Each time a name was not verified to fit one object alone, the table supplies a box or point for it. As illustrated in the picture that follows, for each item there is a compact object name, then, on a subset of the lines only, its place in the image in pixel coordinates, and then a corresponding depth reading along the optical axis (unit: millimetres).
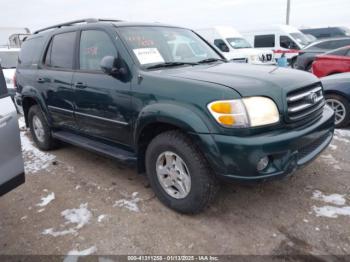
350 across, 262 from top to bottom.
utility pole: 24798
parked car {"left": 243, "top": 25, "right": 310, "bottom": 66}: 14039
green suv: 2445
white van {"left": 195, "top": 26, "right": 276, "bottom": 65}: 13082
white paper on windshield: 3135
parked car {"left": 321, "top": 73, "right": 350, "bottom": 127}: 5020
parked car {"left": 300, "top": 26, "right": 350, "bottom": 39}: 20705
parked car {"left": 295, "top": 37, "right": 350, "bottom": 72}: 11078
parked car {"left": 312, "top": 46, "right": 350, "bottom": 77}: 7422
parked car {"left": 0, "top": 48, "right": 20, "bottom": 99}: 8966
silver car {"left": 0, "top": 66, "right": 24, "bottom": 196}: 2443
